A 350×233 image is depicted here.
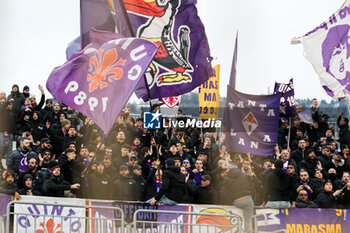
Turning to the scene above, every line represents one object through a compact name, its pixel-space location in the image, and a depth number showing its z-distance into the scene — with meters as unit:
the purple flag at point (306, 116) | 17.17
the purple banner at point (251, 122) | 13.79
